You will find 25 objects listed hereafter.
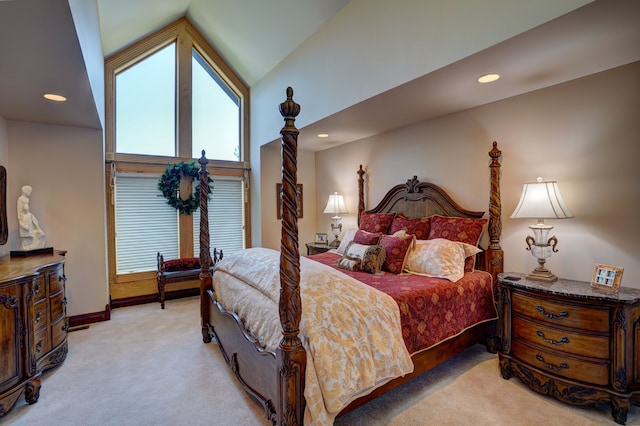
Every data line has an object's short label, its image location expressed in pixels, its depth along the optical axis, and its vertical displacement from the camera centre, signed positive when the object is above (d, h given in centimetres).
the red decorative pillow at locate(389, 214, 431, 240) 337 -23
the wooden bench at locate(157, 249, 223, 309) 425 -90
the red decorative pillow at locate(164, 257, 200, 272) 438 -81
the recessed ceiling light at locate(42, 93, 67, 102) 256 +97
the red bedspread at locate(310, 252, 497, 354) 217 -78
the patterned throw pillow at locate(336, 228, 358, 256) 360 -42
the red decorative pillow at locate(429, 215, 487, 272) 296 -25
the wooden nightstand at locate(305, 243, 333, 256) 452 -62
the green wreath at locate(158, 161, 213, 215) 457 +34
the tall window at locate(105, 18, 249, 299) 445 +103
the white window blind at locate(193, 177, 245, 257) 516 -14
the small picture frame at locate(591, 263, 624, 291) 210 -52
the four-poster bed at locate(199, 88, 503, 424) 158 -80
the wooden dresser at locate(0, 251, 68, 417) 215 -91
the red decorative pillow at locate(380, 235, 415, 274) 285 -45
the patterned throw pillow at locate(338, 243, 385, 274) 283 -51
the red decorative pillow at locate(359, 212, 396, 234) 373 -20
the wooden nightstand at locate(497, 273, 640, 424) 197 -98
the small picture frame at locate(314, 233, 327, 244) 492 -52
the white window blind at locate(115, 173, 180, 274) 447 -23
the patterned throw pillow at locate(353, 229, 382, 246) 320 -35
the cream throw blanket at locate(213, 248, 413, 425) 159 -75
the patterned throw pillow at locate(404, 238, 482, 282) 267 -48
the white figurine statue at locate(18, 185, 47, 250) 300 -16
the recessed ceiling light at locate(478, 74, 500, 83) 243 +103
